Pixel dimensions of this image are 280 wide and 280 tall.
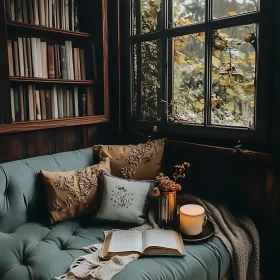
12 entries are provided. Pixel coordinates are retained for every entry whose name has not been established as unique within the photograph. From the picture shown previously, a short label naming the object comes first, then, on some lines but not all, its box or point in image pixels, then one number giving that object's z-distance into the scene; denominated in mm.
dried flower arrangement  1928
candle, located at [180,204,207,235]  1808
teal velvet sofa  1530
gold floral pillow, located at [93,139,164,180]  2301
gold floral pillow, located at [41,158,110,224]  2020
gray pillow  1998
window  2061
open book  1634
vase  1932
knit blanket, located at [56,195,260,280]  1501
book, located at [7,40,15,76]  2225
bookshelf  2234
